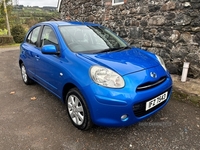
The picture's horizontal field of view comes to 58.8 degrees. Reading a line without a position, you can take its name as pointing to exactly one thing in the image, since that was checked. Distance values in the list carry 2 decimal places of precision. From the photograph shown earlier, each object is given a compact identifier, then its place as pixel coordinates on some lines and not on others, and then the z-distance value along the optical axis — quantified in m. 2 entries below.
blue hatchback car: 2.25
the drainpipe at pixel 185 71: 4.23
